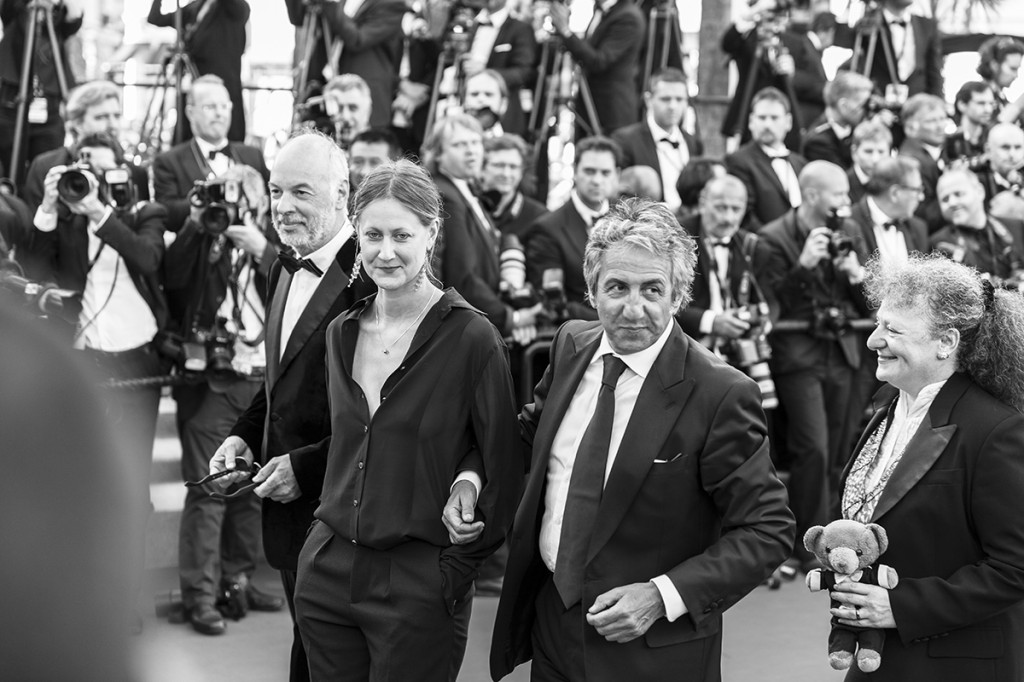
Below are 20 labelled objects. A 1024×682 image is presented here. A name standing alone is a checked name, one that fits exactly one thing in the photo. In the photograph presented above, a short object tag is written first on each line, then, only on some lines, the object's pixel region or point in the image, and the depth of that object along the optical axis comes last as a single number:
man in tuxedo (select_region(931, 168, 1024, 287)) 15.44
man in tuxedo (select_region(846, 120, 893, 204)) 16.41
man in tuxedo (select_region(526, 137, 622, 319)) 13.28
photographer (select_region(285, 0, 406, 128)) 16.83
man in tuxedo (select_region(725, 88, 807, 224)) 16.25
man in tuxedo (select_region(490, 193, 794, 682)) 5.94
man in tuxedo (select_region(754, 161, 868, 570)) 13.57
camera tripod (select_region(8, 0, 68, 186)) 14.82
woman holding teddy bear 6.04
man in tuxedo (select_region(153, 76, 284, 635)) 11.18
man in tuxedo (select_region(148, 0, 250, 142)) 15.95
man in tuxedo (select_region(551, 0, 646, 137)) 18.45
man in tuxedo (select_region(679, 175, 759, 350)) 13.14
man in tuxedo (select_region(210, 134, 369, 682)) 7.44
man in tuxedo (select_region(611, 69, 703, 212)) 17.02
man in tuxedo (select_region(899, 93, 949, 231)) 17.97
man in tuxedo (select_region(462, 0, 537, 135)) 18.05
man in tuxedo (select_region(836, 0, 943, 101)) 21.23
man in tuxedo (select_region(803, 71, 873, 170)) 18.08
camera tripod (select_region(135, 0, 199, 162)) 15.75
